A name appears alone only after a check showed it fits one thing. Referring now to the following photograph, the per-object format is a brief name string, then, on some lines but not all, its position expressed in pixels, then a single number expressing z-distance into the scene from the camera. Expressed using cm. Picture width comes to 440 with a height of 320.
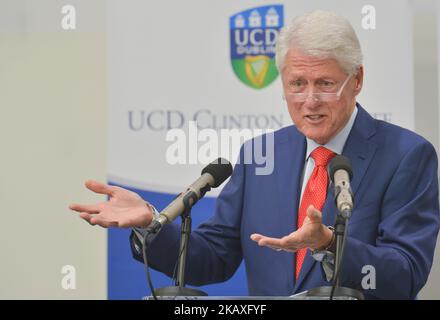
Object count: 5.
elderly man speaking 598
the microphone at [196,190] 500
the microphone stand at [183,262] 512
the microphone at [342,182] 461
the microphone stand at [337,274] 470
